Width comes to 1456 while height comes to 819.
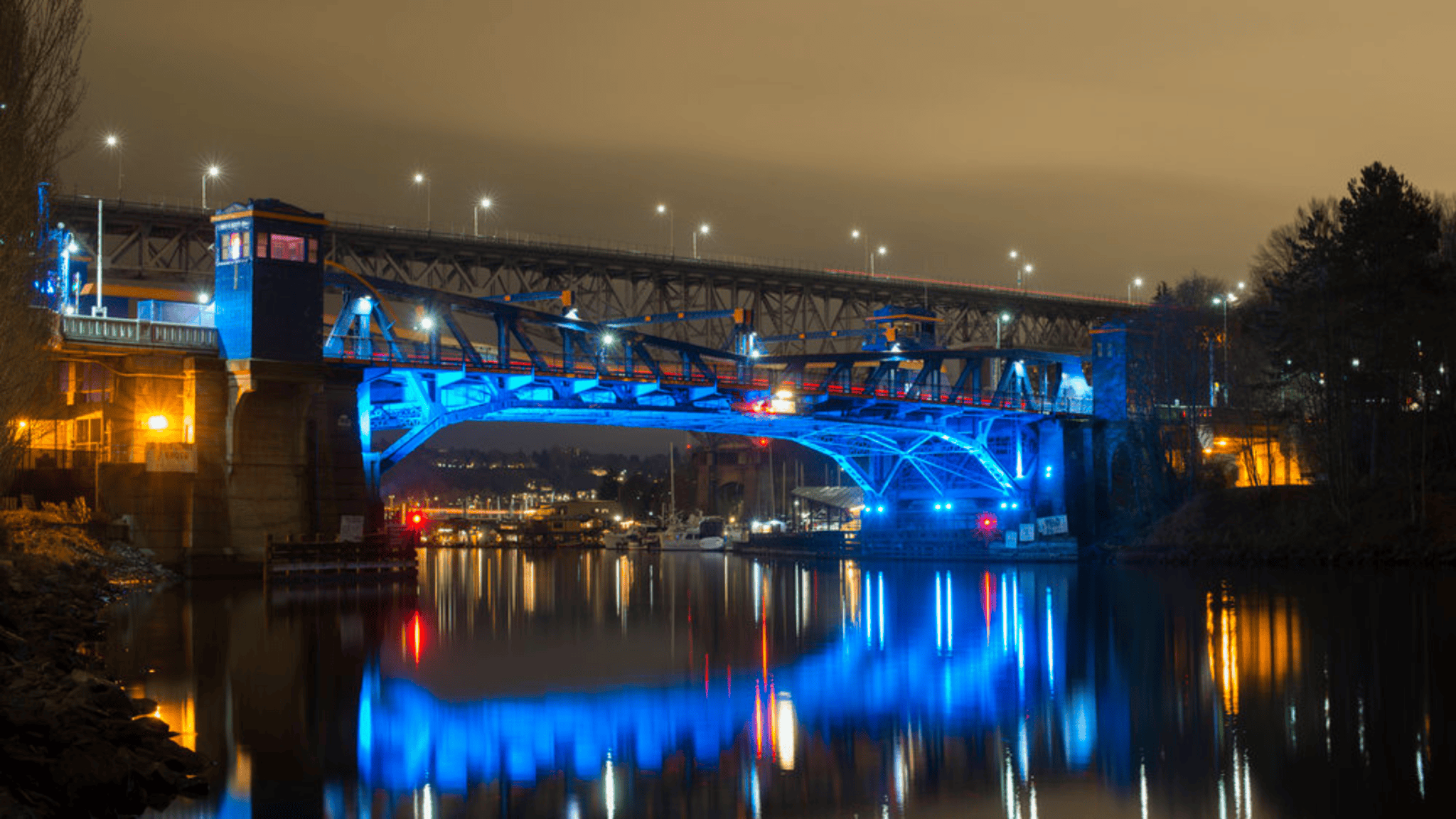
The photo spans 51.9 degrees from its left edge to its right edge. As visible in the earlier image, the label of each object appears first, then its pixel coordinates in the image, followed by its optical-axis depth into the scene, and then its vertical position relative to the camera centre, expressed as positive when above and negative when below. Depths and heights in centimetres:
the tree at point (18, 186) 3534 +740
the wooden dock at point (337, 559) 6234 -352
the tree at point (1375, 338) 7412 +599
